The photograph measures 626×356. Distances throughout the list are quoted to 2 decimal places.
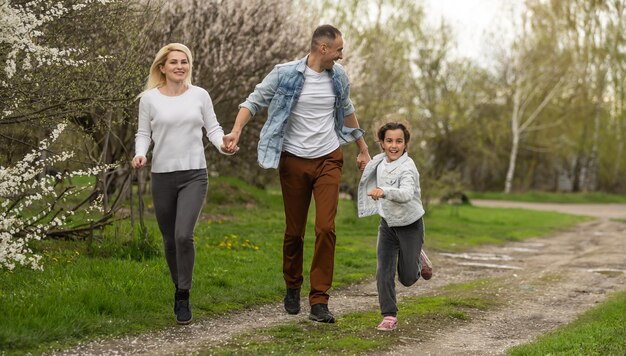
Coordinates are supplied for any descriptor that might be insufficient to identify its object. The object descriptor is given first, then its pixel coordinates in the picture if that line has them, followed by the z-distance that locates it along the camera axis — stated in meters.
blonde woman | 13.01
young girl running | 13.19
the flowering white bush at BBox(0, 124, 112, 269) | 11.61
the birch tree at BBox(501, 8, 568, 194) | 85.75
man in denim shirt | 13.72
